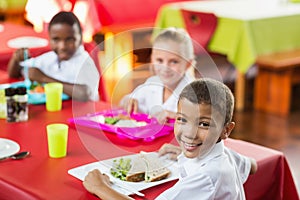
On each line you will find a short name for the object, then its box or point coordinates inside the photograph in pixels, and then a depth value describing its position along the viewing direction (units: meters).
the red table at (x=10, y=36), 2.91
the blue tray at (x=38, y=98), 2.45
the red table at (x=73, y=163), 1.65
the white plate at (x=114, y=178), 1.66
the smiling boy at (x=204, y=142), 1.50
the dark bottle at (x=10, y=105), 2.18
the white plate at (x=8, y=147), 1.88
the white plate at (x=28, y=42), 2.75
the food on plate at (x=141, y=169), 1.70
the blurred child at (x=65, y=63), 2.27
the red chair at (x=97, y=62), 2.29
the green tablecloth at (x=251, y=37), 4.31
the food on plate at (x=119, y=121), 2.12
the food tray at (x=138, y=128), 2.04
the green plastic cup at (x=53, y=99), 2.36
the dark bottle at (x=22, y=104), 2.20
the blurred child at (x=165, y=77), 2.07
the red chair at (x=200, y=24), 4.44
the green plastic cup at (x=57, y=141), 1.86
